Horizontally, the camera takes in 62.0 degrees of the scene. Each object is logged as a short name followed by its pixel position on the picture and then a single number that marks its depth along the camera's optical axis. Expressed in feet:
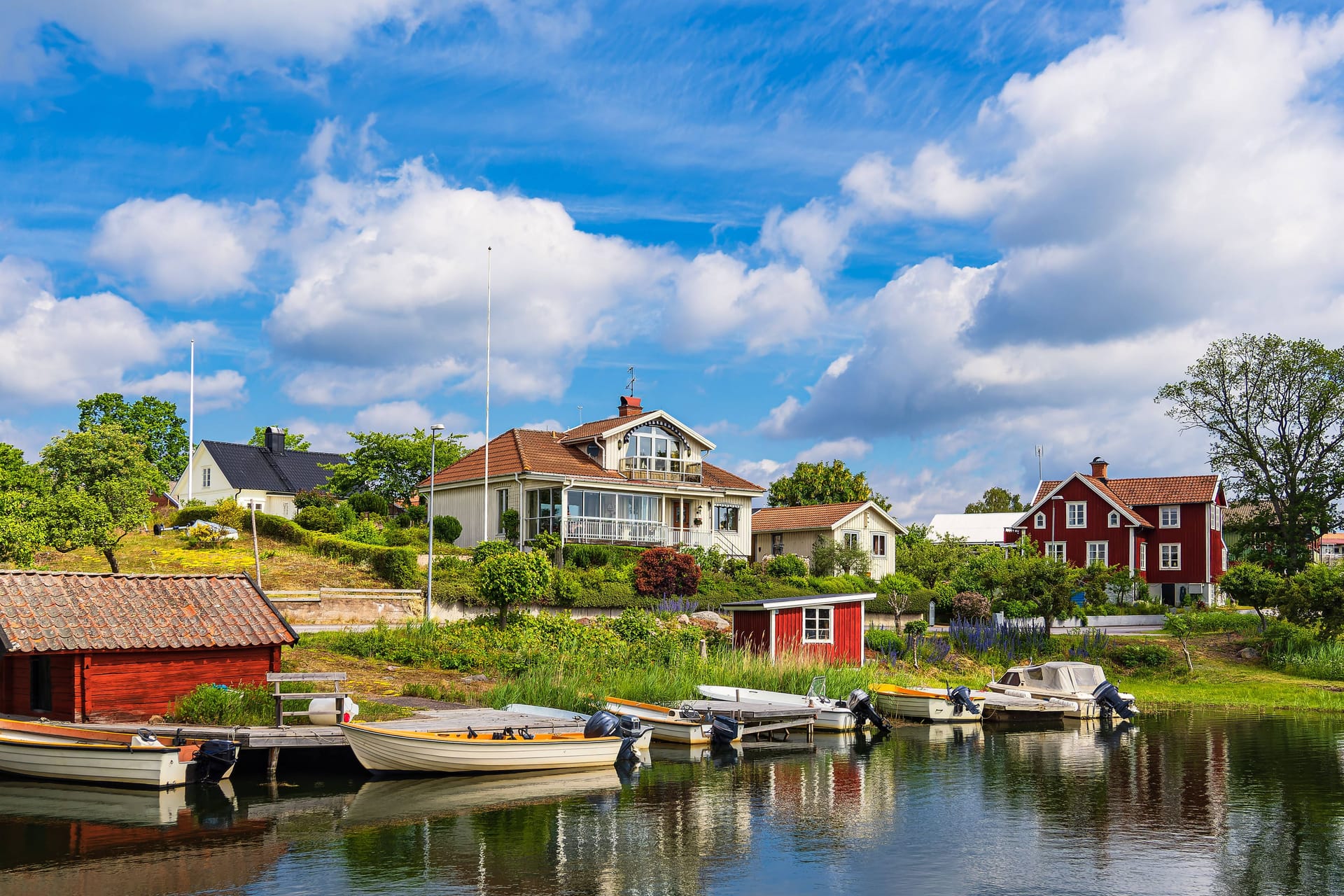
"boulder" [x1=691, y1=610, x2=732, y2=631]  136.96
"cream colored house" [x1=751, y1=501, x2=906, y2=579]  199.62
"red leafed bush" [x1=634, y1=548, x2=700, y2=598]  145.28
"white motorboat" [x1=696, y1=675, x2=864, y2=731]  99.19
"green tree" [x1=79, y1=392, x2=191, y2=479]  262.67
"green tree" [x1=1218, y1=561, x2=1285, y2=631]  151.64
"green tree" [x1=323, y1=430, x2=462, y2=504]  218.38
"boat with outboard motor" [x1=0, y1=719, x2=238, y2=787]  63.62
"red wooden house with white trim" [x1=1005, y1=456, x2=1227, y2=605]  217.97
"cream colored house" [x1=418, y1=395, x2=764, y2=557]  170.09
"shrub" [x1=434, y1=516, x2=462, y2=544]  167.22
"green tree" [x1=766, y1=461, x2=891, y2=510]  268.82
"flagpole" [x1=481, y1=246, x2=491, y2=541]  164.70
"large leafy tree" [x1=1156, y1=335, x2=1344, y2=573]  204.23
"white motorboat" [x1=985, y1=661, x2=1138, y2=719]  114.21
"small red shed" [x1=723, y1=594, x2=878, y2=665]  122.11
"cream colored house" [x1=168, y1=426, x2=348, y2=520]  239.09
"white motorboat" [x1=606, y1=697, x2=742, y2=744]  87.04
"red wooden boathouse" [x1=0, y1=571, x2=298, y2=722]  72.33
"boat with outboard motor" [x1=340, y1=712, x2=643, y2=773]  68.13
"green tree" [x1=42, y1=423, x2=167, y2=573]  127.44
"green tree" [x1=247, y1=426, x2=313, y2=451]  271.08
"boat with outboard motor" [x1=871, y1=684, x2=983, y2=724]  109.09
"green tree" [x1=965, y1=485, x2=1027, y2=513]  395.96
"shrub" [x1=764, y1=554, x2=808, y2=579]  174.29
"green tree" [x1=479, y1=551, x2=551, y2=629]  114.11
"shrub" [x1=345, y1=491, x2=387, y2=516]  185.37
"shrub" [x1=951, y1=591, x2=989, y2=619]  151.64
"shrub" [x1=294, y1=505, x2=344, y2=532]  167.22
